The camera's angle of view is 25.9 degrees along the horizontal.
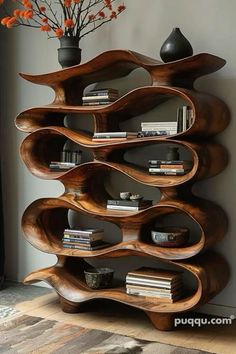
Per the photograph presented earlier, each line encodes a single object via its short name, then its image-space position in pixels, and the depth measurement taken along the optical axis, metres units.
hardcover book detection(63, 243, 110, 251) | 2.75
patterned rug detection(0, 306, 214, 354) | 2.25
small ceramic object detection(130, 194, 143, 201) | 2.64
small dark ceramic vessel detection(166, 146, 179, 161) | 2.56
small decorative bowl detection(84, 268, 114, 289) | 2.71
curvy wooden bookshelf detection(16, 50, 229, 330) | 2.43
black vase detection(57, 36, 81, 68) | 2.83
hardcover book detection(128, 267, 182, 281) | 2.55
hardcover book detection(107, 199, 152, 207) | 2.62
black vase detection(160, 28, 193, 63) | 2.48
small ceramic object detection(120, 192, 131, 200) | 2.69
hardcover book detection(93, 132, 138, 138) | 2.62
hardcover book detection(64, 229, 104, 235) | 2.76
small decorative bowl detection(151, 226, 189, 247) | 2.50
